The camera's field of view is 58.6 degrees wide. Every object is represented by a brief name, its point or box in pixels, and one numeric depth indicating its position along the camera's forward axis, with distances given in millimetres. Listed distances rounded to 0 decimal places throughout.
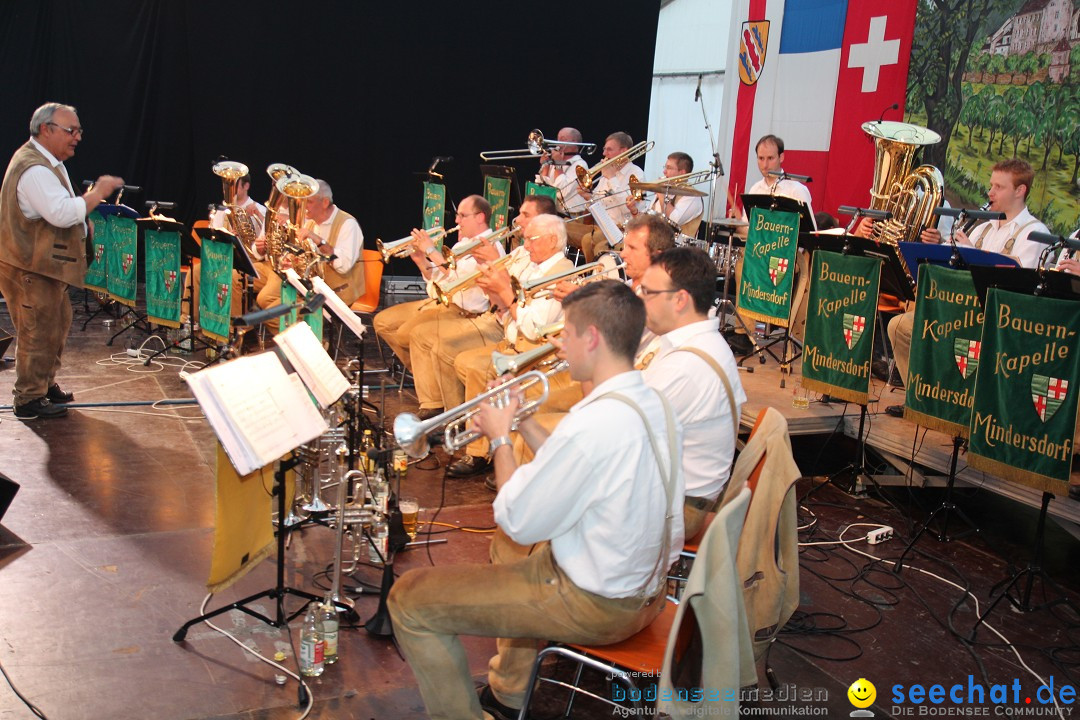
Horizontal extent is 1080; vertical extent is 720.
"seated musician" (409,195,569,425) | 6601
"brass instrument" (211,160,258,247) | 8289
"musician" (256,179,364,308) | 7766
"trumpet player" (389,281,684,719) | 2752
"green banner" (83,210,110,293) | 9406
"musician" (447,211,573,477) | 5887
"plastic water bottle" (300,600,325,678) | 3756
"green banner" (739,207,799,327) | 7270
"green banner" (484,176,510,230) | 10867
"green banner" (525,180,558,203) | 10531
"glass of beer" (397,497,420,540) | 4996
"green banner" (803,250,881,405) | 5859
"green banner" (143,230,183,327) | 8312
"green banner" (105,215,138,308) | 8945
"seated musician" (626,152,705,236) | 9206
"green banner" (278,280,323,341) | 5259
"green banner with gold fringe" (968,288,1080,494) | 4559
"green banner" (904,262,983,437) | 5180
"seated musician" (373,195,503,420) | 6750
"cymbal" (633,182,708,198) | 8109
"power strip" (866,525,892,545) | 5411
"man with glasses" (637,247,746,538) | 3709
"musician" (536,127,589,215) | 10734
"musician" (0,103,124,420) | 6492
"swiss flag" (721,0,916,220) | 10094
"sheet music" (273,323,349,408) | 3850
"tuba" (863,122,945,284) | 6711
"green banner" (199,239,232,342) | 7672
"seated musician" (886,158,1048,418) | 6469
